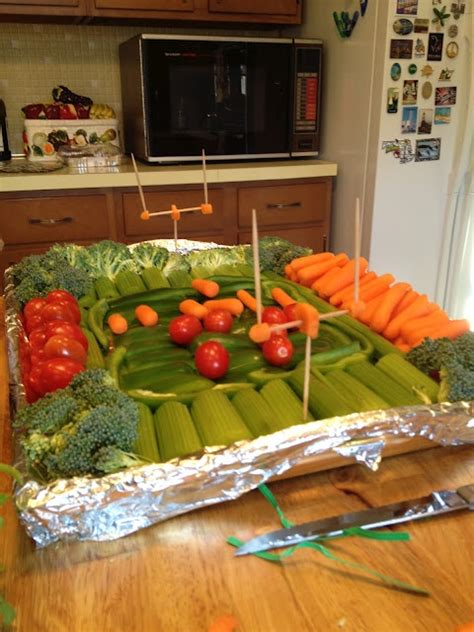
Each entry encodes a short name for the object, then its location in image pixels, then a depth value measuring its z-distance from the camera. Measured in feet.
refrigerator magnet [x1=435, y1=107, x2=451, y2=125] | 9.02
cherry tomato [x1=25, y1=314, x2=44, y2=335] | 4.27
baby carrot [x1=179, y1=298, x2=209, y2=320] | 4.54
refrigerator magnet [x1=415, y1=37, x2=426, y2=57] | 8.47
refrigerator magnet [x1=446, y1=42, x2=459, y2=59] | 8.68
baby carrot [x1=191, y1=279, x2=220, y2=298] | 5.02
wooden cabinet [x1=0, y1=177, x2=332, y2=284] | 8.64
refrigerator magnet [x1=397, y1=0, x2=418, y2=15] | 8.21
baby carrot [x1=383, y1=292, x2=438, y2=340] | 4.18
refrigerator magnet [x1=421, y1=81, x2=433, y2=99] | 8.77
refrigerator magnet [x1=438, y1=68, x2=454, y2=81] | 8.79
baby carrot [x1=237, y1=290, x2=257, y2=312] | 4.87
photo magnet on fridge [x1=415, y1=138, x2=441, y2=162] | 9.08
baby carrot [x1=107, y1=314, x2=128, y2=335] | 4.45
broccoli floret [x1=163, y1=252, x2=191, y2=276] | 5.87
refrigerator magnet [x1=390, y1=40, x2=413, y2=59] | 8.37
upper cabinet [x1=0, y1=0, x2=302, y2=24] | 8.73
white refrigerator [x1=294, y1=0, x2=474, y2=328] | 8.51
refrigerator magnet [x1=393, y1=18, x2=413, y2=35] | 8.27
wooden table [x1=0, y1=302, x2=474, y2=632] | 2.20
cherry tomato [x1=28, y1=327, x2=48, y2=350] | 3.84
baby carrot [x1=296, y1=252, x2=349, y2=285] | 5.36
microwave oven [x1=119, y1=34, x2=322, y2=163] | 8.93
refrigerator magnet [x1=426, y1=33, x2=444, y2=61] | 8.56
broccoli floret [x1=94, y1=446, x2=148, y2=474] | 2.62
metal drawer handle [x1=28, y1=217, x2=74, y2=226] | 8.64
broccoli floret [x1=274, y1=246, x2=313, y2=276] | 5.83
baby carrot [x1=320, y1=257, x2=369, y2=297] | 5.03
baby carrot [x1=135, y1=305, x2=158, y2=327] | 4.54
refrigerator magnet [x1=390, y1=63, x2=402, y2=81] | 8.48
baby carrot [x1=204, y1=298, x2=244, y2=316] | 4.75
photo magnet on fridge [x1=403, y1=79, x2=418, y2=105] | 8.64
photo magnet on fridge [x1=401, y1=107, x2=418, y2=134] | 8.80
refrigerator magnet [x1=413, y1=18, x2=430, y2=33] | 8.37
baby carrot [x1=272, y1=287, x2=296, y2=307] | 4.88
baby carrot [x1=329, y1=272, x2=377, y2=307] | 4.84
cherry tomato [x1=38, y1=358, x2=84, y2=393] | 3.31
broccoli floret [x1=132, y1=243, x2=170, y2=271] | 5.91
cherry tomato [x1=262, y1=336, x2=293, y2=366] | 3.78
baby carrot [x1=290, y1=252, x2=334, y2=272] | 5.55
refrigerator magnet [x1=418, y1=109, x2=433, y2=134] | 8.92
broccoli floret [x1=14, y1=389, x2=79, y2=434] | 2.77
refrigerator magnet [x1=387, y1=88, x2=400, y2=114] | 8.61
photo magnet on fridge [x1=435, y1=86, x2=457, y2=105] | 8.91
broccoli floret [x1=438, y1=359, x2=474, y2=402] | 3.24
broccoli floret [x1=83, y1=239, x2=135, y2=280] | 5.72
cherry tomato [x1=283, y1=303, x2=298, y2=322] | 4.32
